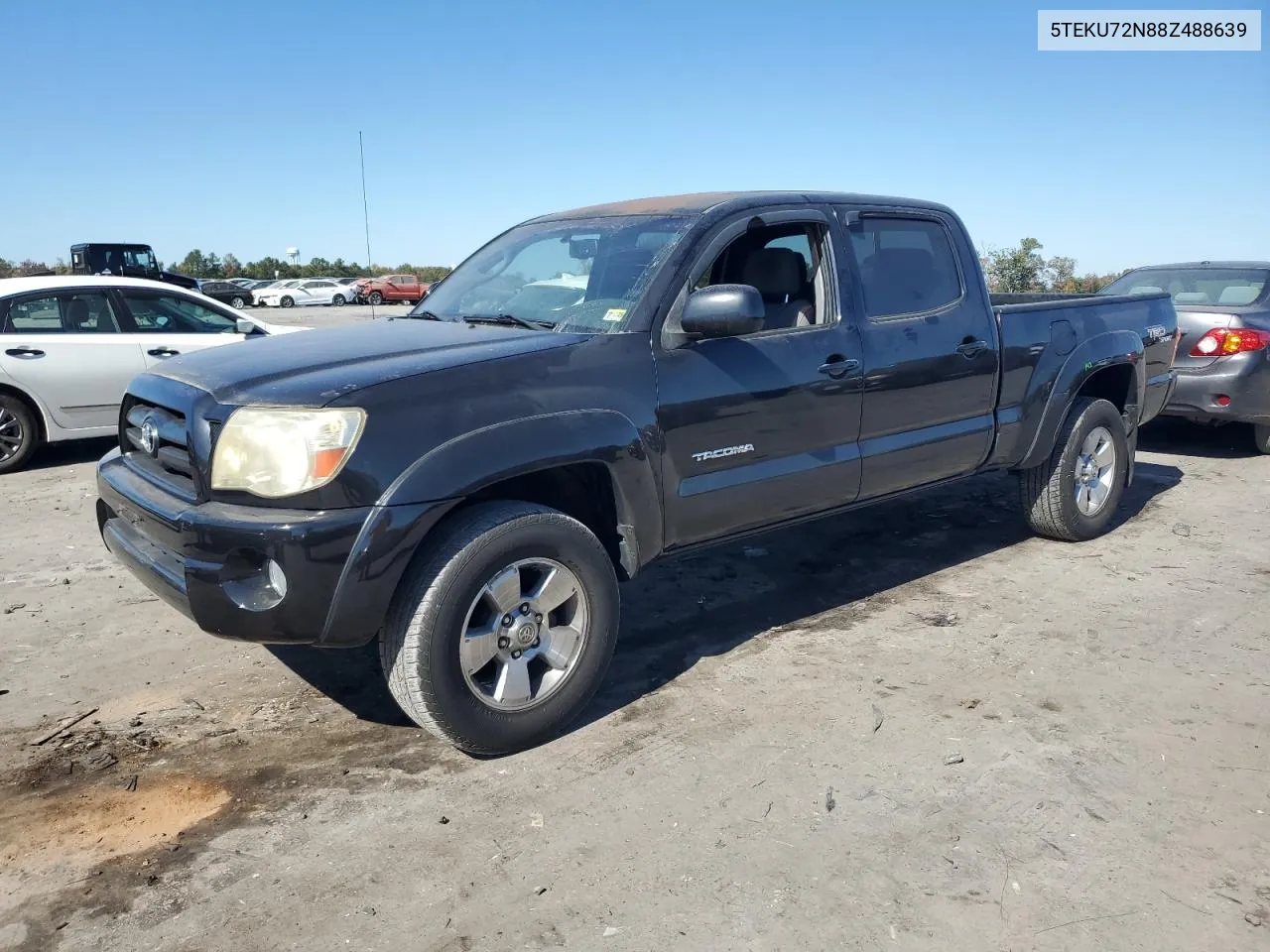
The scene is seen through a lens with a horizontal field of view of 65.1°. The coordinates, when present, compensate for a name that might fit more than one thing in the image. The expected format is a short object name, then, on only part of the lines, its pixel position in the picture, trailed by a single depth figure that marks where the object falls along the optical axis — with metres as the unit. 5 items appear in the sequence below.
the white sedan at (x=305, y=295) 45.69
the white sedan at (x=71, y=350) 7.81
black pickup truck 3.04
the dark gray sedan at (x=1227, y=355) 7.74
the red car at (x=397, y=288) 45.31
